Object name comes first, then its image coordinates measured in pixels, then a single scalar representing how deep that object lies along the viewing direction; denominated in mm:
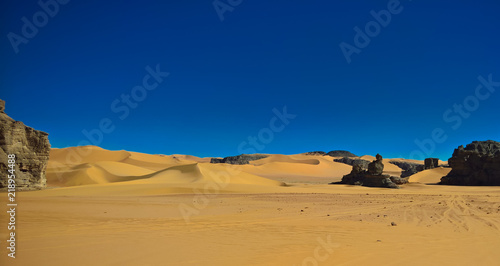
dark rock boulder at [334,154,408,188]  27328
